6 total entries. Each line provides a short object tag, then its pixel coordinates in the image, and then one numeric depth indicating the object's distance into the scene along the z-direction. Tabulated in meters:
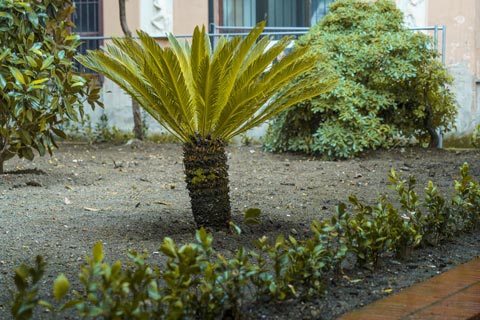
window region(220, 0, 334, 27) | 16.28
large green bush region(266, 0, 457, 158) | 10.89
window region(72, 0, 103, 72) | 15.94
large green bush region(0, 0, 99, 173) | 8.35
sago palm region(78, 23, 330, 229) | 5.52
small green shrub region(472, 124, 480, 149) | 11.35
